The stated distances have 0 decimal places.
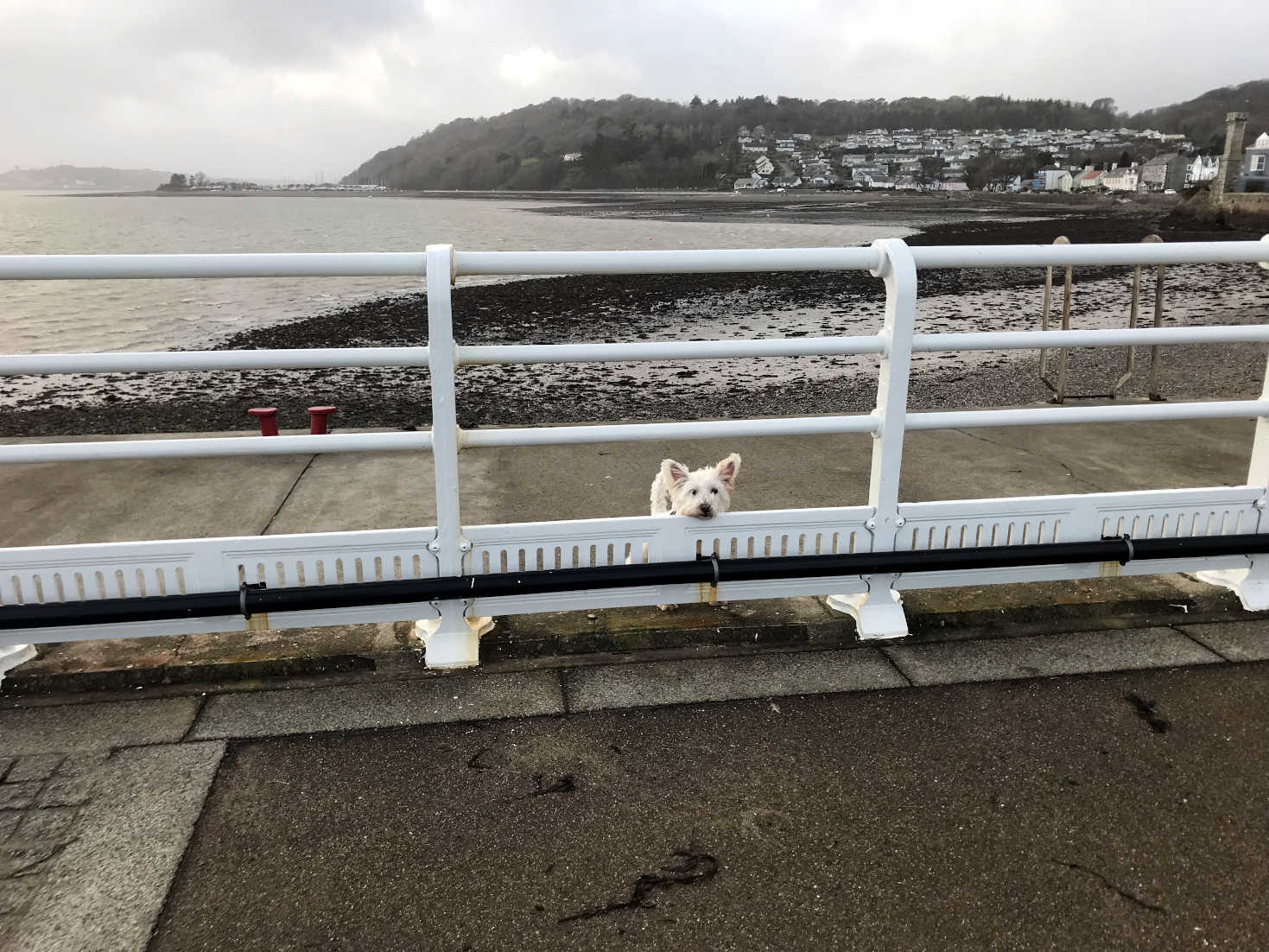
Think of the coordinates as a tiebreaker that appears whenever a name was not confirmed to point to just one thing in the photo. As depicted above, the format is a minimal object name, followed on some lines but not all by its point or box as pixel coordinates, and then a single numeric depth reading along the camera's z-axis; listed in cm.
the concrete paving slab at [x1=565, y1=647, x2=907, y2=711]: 346
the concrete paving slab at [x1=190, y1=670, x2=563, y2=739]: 327
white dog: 395
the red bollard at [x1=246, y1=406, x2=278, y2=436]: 647
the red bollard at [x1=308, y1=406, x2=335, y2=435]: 660
